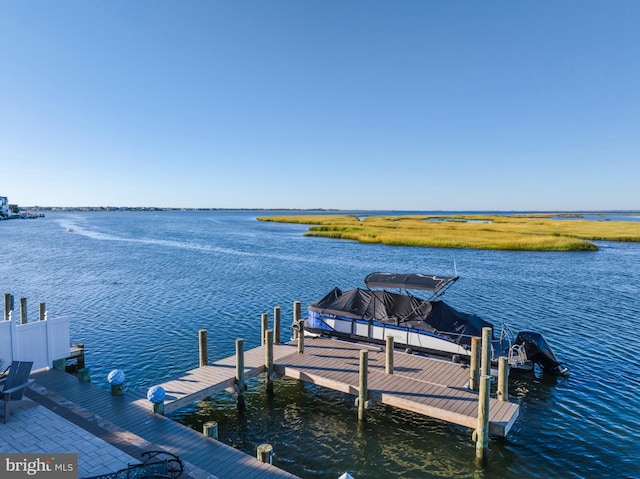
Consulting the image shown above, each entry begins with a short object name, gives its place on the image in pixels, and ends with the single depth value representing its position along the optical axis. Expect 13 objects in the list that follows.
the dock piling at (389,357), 15.57
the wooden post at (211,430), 11.09
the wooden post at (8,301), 18.59
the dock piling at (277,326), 19.19
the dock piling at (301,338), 17.77
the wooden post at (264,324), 18.50
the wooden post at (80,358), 16.84
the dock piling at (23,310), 19.40
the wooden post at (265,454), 9.89
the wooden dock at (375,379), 12.93
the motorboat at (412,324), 17.46
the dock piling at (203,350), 16.11
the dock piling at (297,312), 20.12
